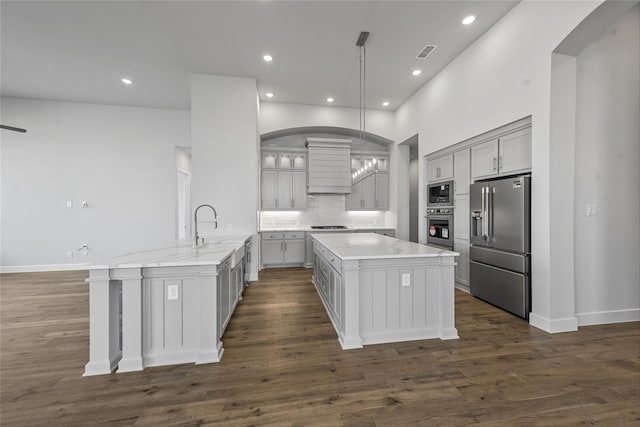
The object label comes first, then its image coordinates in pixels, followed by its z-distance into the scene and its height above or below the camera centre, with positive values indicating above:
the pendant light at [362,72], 3.40 +2.40
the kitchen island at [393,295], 2.28 -0.77
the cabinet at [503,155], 2.89 +0.74
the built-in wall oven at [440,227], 4.10 -0.23
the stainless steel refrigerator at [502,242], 2.77 -0.34
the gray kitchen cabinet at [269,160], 5.75 +1.23
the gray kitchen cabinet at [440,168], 4.16 +0.79
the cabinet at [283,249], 5.48 -0.76
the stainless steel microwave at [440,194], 4.11 +0.35
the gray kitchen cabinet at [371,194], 6.19 +0.49
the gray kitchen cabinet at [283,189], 5.76 +0.57
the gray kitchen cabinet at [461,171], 3.76 +0.65
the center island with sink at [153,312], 1.93 -0.79
